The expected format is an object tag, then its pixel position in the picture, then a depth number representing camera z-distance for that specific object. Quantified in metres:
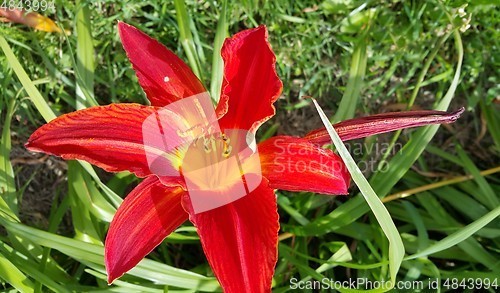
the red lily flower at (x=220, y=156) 0.17
